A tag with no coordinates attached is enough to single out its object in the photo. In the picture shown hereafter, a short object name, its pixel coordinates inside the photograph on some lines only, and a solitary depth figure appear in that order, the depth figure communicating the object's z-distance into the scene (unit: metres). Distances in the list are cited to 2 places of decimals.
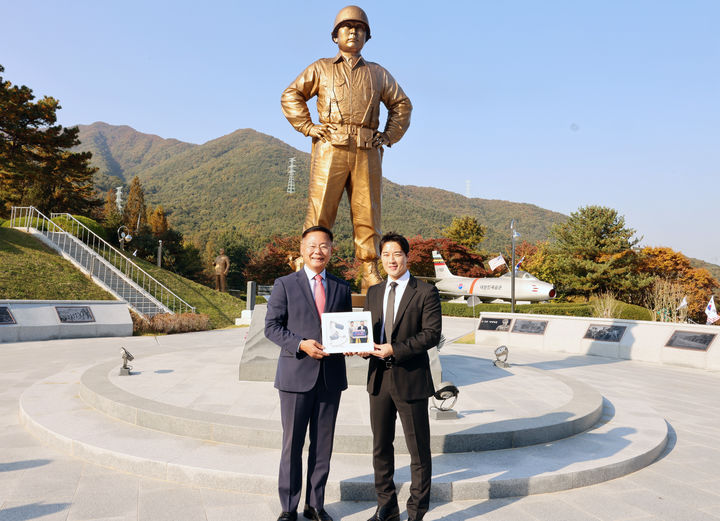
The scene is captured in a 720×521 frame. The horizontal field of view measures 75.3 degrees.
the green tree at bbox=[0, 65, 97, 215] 23.16
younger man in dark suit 2.78
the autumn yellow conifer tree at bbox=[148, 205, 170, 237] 43.03
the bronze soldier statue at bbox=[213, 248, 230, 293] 25.94
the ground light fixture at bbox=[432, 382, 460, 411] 4.26
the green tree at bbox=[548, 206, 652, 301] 34.28
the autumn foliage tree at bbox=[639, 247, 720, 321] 36.56
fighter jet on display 29.27
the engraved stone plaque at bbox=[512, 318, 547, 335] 13.59
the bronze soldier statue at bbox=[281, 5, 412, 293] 6.05
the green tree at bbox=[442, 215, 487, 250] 47.56
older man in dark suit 2.78
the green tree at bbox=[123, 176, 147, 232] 44.28
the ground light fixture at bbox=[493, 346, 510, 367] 7.54
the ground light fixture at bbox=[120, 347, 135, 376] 6.21
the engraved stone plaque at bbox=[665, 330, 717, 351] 10.52
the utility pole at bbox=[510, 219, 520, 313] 21.46
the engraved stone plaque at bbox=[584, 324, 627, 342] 12.25
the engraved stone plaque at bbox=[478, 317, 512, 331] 14.58
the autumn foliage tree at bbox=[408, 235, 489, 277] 37.19
